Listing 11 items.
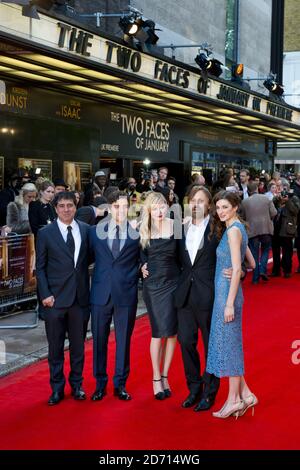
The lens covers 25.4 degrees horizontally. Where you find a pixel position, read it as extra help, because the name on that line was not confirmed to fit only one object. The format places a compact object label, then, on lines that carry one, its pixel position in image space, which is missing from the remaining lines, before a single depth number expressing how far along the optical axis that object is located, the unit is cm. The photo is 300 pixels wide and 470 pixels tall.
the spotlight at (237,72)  2120
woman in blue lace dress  545
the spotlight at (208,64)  1697
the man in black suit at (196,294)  569
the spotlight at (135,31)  1361
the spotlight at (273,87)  2366
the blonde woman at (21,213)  927
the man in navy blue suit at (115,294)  600
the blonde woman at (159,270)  593
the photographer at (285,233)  1340
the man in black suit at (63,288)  594
